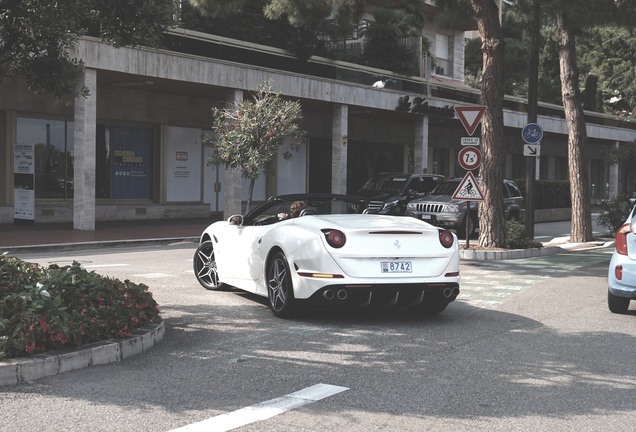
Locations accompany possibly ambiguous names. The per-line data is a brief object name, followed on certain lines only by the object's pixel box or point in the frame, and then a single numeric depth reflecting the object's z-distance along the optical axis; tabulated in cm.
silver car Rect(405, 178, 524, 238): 2167
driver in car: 970
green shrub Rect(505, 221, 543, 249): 1817
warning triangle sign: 1659
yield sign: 1670
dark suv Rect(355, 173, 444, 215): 2353
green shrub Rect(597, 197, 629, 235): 2405
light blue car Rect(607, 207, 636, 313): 910
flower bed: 616
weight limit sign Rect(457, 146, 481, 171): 1653
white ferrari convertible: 818
